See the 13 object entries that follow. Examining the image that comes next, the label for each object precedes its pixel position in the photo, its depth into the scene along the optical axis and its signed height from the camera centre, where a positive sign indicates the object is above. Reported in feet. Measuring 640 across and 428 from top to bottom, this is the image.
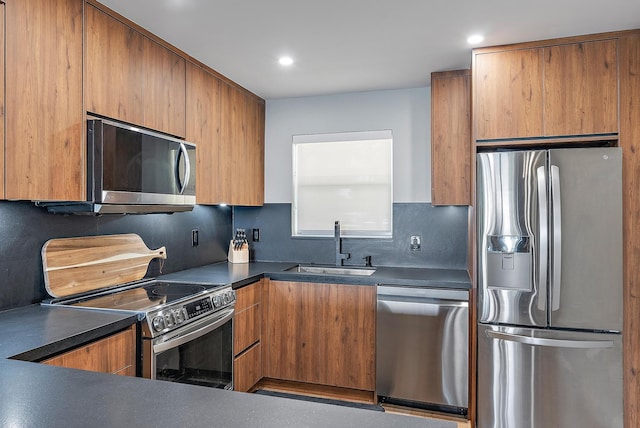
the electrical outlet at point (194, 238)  11.12 -0.58
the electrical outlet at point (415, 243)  11.51 -0.74
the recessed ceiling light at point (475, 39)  8.18 +3.45
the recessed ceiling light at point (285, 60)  9.25 +3.44
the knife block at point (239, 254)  12.32 -1.12
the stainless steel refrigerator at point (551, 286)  7.92 -1.34
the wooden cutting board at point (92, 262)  7.07 -0.86
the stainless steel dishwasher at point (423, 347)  9.20 -2.90
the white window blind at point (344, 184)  11.96 +0.93
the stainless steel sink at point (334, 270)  11.52 -1.52
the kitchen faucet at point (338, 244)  11.98 -0.80
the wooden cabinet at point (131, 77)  6.81 +2.50
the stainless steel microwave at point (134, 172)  6.61 +0.77
